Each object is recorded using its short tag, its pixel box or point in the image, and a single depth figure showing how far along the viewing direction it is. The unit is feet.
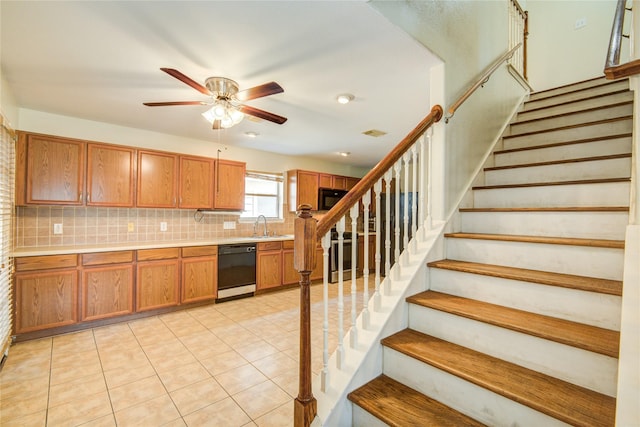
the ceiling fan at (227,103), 7.27
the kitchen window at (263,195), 16.80
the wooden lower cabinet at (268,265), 14.90
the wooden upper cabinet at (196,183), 13.14
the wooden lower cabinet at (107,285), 10.22
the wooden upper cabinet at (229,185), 14.29
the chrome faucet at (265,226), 16.74
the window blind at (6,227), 7.94
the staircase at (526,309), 3.85
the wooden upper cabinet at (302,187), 17.65
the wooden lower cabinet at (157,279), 11.32
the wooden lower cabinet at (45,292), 9.15
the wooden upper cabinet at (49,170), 9.71
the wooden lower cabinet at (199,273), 12.44
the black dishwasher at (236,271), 13.52
